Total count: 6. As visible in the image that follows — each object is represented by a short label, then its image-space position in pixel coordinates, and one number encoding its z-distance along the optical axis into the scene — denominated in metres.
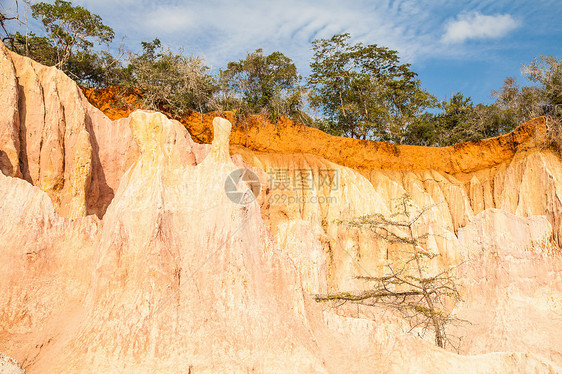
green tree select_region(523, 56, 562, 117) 19.66
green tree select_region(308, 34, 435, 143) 23.20
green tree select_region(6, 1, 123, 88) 17.27
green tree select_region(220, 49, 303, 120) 22.42
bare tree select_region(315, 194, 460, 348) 9.75
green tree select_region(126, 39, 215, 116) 16.58
